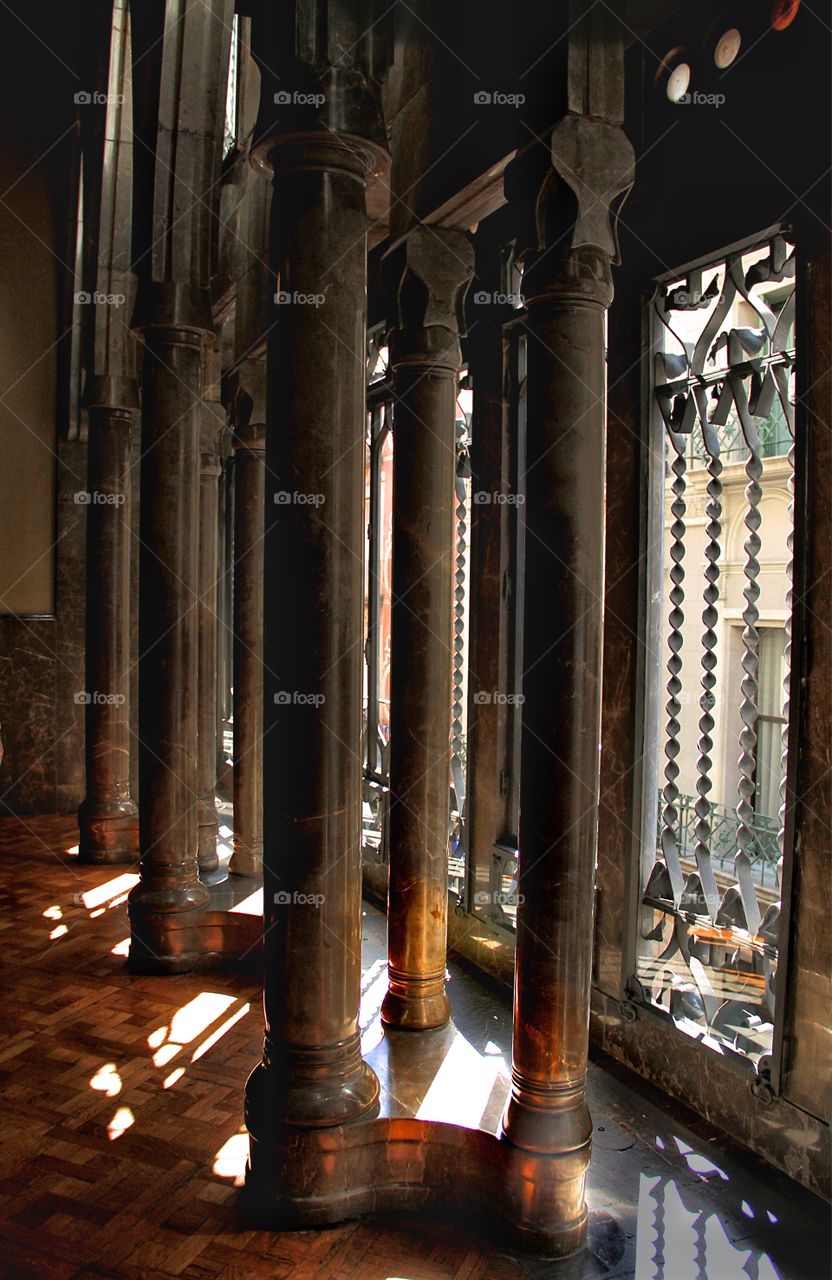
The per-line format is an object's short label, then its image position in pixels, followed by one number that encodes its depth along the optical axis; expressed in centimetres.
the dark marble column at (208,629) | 613
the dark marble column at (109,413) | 668
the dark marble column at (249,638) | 557
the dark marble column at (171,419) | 483
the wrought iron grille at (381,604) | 537
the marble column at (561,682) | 272
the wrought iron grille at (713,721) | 327
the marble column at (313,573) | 280
